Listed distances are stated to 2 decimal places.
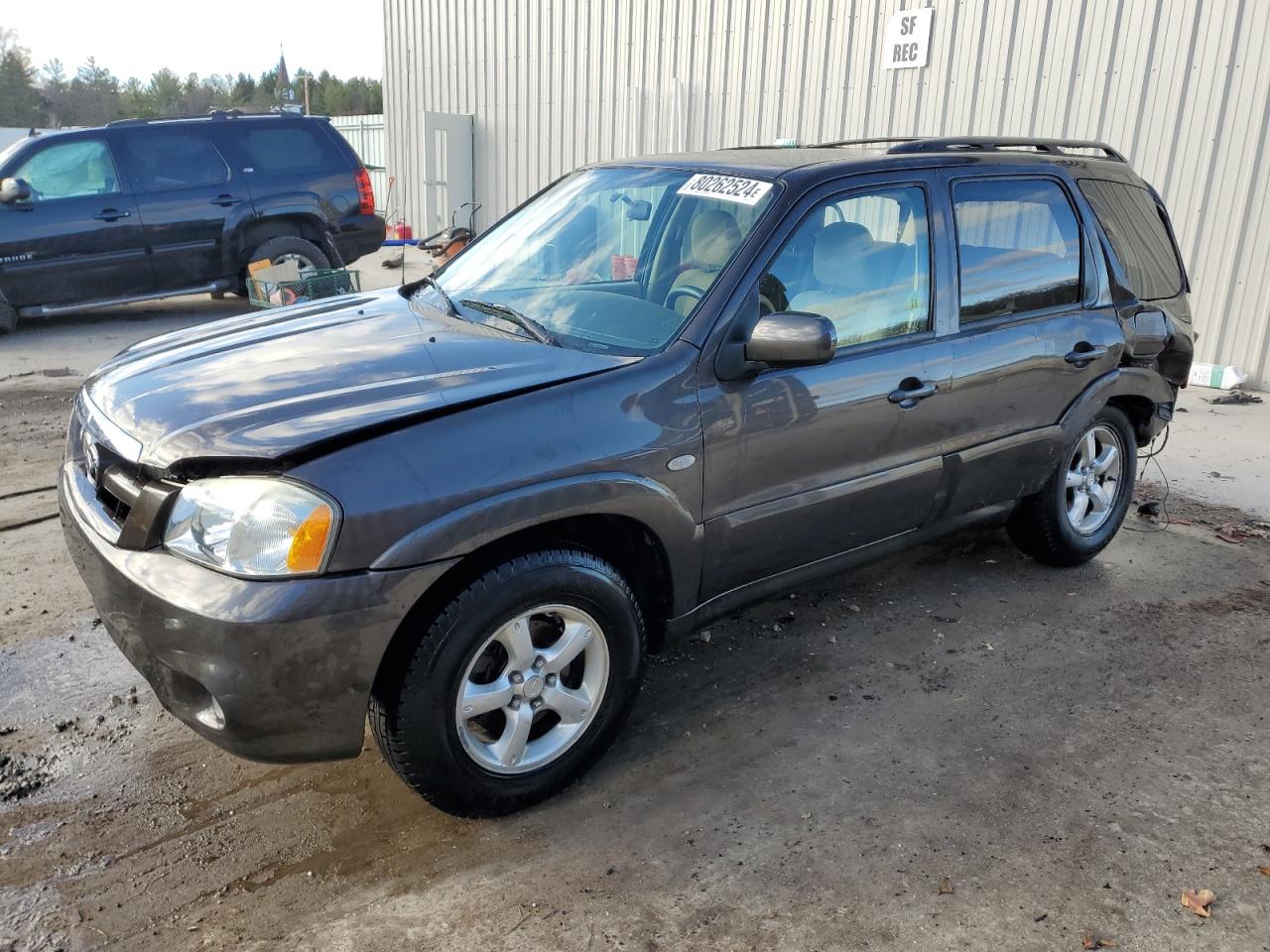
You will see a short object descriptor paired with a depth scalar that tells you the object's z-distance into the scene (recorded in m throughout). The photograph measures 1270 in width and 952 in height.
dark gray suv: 2.41
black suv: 9.03
